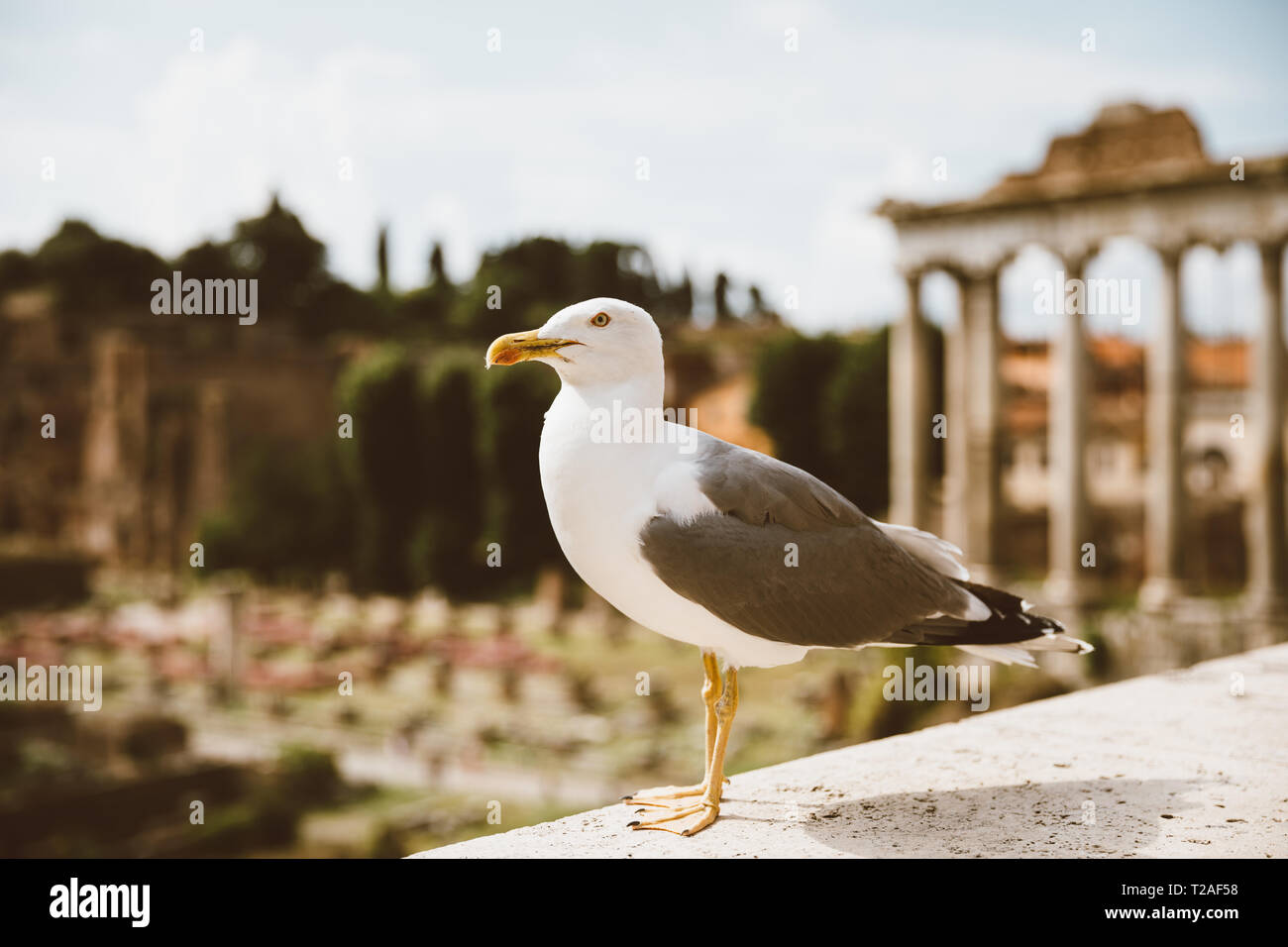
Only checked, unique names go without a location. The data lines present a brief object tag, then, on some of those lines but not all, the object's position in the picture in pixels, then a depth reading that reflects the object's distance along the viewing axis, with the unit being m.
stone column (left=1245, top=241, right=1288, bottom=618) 23.55
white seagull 3.17
